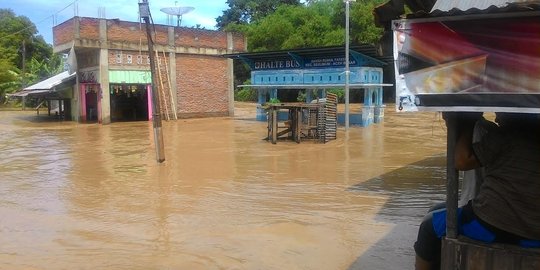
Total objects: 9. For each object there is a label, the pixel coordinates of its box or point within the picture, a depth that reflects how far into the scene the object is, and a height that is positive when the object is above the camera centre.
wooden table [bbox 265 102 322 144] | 17.31 -0.60
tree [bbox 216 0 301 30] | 69.31 +12.62
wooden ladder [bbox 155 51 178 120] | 30.58 +0.48
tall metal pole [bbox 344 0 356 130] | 20.81 +0.51
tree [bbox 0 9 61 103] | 47.97 +5.00
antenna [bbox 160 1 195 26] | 29.45 +5.14
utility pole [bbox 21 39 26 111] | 46.88 +2.24
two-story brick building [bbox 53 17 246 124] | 28.59 +1.96
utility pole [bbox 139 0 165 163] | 12.52 -0.04
